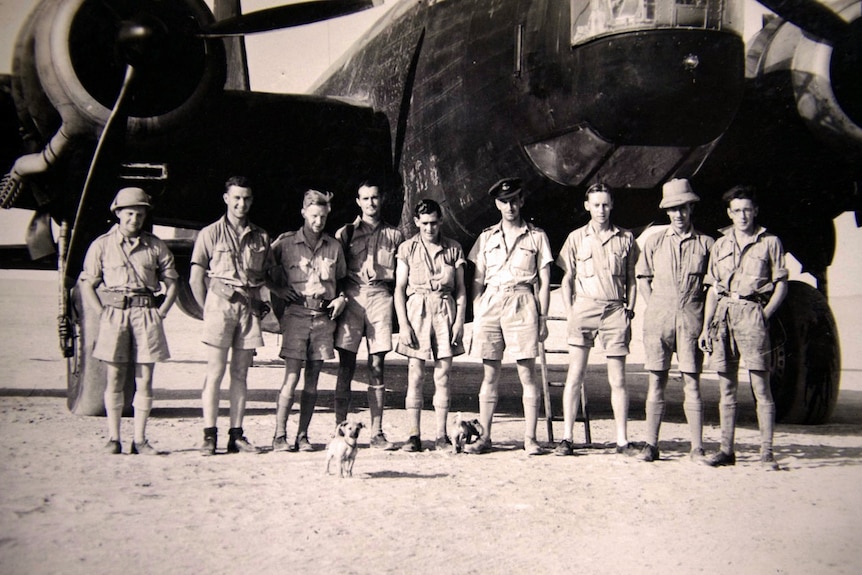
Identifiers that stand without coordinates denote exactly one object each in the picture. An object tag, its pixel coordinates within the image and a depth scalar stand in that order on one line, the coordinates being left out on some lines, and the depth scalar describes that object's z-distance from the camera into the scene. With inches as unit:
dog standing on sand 185.6
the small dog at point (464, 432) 217.3
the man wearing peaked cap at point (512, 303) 220.5
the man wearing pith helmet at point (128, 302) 202.5
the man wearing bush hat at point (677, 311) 212.4
